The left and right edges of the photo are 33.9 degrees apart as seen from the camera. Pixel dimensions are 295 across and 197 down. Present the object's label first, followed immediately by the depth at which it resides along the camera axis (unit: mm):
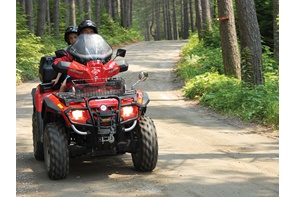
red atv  6066
